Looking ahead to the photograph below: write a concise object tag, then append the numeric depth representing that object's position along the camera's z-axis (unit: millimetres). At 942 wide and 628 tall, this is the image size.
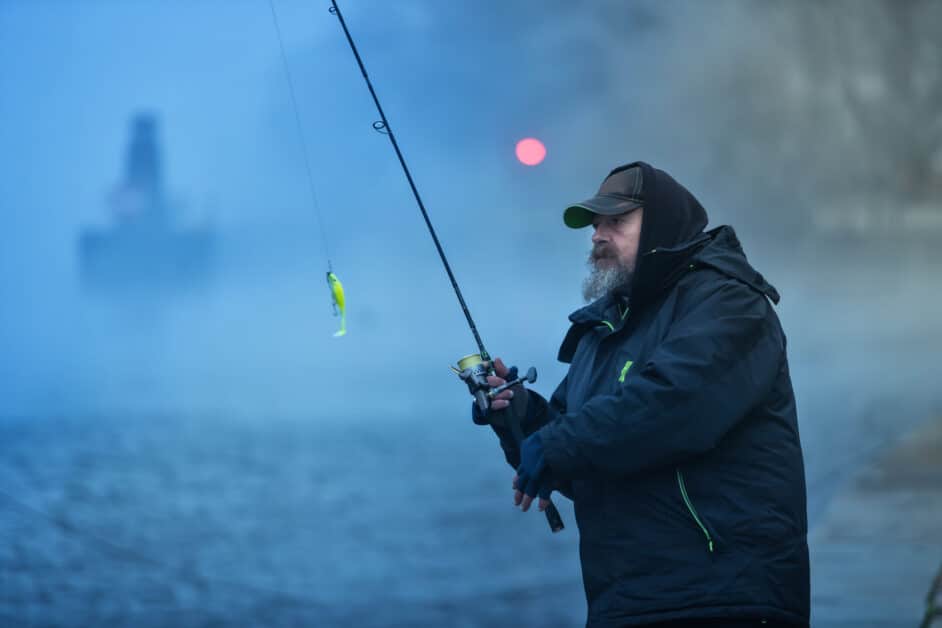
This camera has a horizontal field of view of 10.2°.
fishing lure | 11851
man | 10450
